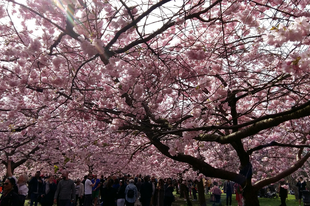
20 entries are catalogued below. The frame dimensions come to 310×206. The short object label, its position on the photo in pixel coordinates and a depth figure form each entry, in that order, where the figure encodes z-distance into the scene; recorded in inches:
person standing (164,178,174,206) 445.4
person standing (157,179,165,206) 442.6
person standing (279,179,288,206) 510.6
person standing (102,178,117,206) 379.2
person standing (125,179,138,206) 366.0
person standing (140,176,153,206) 407.2
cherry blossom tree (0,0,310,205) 145.6
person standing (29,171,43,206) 392.3
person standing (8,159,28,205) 221.8
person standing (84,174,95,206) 399.2
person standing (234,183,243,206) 504.1
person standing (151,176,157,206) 520.7
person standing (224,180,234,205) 557.5
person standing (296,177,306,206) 473.1
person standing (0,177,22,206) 180.2
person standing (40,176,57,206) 350.9
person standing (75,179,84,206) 460.0
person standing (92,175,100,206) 458.0
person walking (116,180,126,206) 382.3
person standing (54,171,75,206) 305.4
